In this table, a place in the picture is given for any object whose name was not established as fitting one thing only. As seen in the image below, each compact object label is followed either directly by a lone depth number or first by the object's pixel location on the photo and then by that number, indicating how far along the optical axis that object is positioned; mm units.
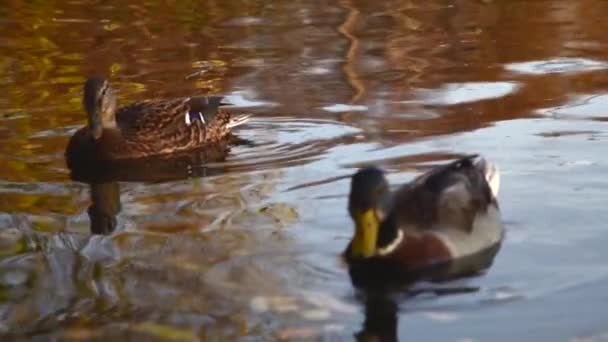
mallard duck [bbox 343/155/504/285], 14195
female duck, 20547
